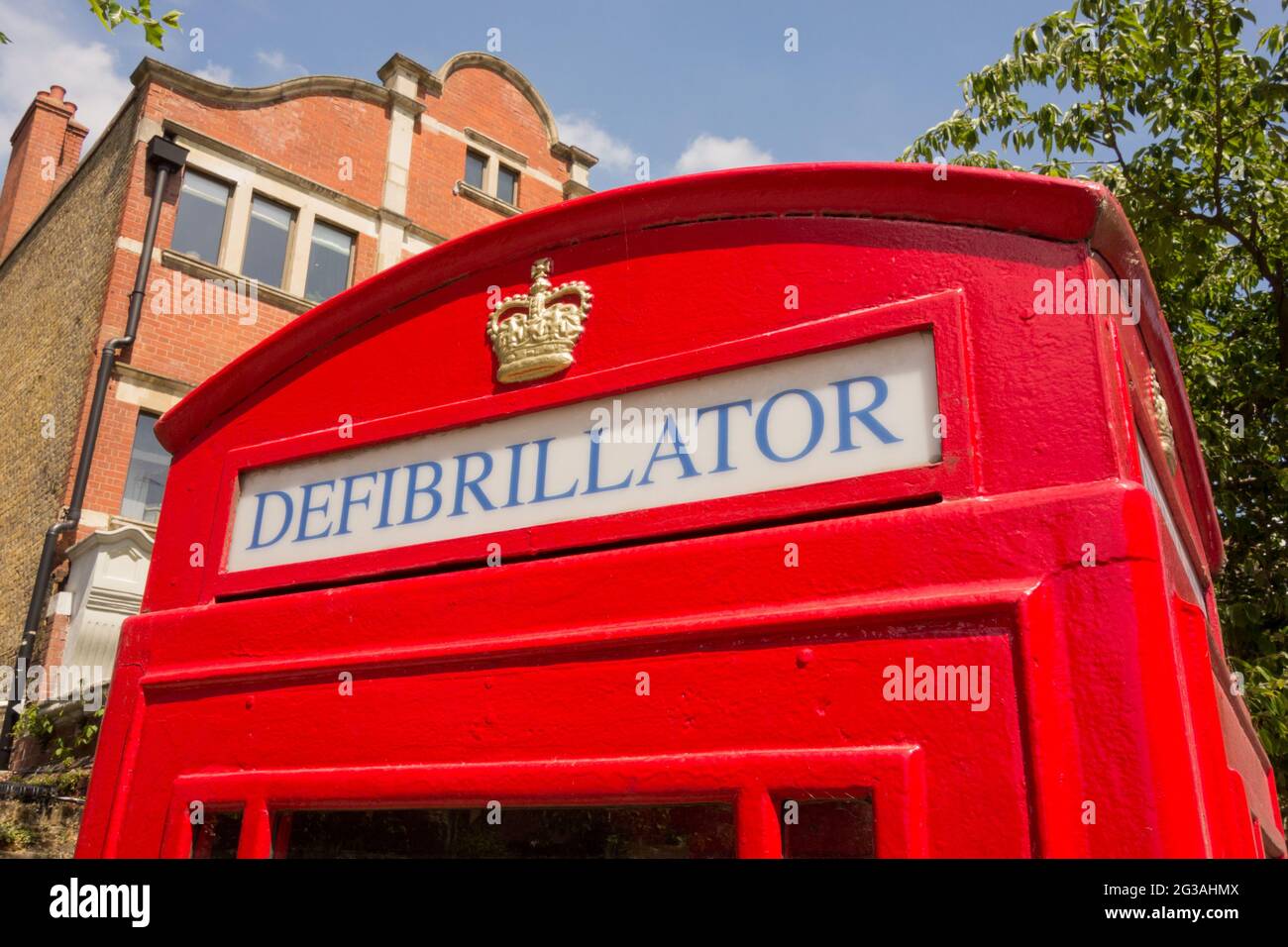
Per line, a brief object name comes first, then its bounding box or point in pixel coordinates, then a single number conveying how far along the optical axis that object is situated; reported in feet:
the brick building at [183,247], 31.91
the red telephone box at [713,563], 1.96
